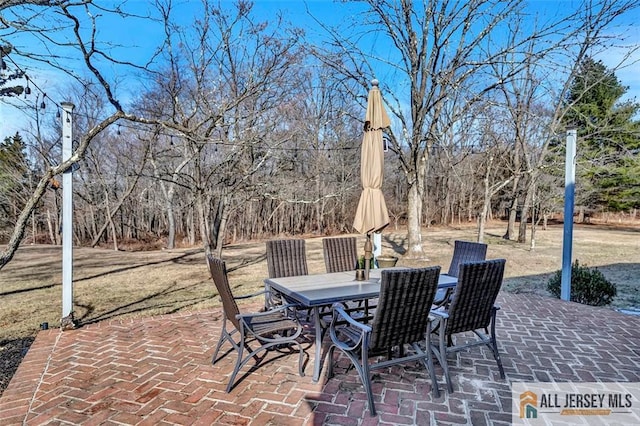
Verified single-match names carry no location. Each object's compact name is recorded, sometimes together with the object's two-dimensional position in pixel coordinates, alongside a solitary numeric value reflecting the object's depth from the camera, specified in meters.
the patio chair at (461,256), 3.89
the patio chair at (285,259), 4.52
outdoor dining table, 3.07
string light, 3.20
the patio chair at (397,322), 2.54
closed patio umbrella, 3.93
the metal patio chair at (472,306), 2.85
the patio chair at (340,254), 4.92
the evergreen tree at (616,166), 15.79
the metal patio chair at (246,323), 2.93
